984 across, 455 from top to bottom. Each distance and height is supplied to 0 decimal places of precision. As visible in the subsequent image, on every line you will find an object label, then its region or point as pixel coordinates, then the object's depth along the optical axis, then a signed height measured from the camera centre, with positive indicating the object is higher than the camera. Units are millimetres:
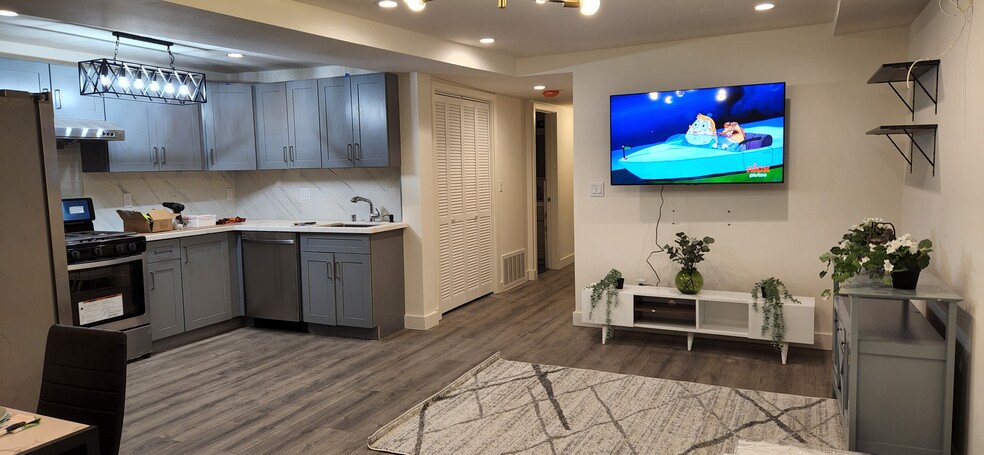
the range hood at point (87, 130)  4414 +450
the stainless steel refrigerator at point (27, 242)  2912 -230
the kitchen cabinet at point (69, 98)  4648 +719
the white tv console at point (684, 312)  4471 -996
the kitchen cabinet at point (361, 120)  5184 +554
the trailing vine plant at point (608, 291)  4758 -845
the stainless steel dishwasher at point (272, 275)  5277 -745
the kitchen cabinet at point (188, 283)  4809 -748
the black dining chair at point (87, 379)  1945 -598
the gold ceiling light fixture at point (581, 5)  2207 +628
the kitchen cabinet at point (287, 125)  5461 +552
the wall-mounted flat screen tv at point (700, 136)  4383 +308
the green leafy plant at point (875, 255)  2725 -367
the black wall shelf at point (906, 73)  3188 +552
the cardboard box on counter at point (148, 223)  4914 -237
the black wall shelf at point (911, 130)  3221 +226
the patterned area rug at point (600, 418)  3086 -1281
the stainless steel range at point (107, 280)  4246 -616
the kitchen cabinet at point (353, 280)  5012 -765
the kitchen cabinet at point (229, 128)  5621 +552
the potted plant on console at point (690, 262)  4562 -619
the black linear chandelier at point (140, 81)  4098 +756
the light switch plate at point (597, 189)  5176 -73
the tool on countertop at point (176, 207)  5336 -140
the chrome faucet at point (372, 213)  5559 -243
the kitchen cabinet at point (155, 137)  5055 +461
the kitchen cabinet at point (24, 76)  4355 +839
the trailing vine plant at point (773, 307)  4250 -889
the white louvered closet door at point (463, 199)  5789 -148
